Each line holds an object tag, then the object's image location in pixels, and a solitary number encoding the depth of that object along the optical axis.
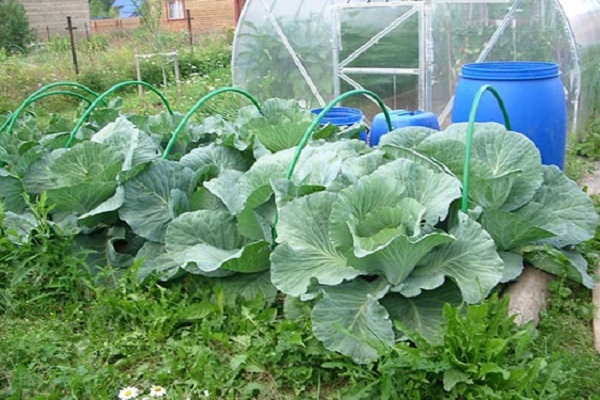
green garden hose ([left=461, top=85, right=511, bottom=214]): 2.16
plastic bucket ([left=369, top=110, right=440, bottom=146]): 3.38
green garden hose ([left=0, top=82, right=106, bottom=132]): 3.42
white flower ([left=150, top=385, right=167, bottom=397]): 1.94
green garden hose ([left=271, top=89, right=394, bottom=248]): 2.35
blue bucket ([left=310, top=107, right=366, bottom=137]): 3.74
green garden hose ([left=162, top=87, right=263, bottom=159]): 2.82
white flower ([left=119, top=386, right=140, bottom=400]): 1.95
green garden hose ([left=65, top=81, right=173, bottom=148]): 3.06
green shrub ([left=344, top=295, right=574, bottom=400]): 1.76
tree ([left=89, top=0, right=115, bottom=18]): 43.08
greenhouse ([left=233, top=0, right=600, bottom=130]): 4.88
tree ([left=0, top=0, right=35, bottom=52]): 15.27
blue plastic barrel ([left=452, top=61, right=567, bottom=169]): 3.23
